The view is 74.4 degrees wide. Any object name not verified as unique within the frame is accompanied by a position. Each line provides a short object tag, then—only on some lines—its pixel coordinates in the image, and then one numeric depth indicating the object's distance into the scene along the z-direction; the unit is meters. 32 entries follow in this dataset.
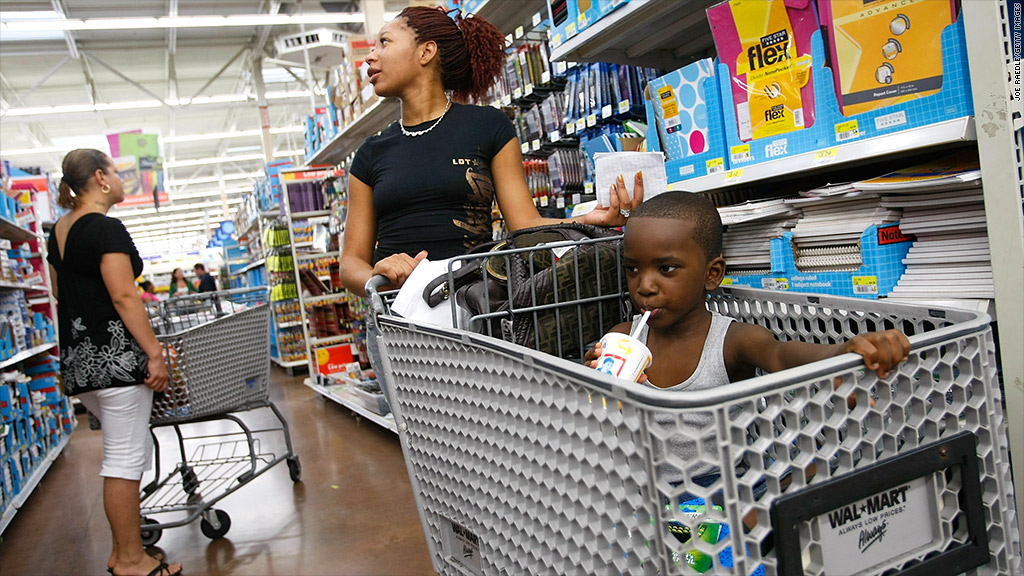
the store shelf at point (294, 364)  8.04
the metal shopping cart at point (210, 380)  2.92
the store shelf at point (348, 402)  4.09
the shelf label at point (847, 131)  1.43
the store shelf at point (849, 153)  1.23
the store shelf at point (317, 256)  7.24
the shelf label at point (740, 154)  1.71
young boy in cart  1.15
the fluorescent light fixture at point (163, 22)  8.94
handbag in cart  1.34
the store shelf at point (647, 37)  2.03
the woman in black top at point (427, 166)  1.74
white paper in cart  1.31
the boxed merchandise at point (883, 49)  1.26
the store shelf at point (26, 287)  4.28
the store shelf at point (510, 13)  3.38
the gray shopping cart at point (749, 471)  0.66
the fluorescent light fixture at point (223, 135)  16.62
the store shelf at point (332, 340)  7.06
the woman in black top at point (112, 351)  2.59
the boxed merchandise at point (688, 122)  1.77
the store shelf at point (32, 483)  3.36
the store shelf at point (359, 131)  4.70
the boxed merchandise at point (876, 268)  1.46
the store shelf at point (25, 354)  4.00
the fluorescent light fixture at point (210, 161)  19.89
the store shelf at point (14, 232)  4.59
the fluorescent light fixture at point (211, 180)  23.69
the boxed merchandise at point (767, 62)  1.51
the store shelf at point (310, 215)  7.32
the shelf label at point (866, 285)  1.47
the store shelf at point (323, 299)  7.25
